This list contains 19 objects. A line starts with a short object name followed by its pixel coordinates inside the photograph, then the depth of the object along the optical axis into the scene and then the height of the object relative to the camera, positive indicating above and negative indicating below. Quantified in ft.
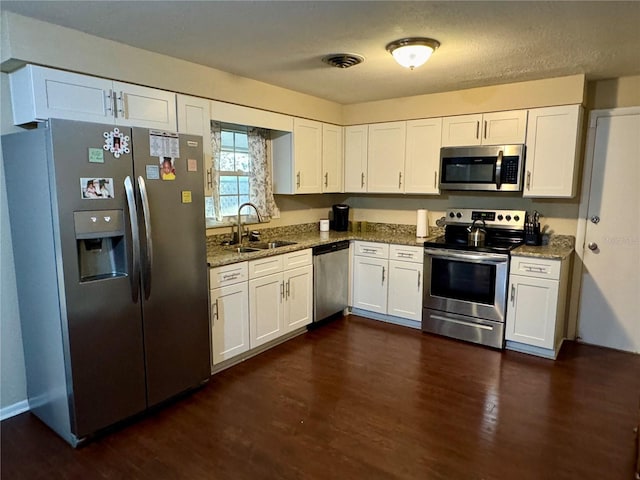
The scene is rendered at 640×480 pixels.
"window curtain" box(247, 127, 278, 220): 13.43 +0.51
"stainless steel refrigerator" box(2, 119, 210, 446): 7.13 -1.48
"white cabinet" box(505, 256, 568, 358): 11.14 -3.20
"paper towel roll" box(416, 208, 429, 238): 14.29 -1.18
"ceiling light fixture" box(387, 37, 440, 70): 8.30 +2.89
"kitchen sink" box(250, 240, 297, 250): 12.88 -1.81
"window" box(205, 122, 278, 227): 12.35 +0.48
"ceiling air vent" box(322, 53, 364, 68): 9.30 +3.04
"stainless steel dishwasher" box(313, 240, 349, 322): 13.39 -3.08
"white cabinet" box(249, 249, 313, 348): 11.22 -3.16
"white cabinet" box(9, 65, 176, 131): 7.61 +1.77
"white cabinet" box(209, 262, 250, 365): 10.09 -3.17
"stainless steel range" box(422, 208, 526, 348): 11.94 -2.67
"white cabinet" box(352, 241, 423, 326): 13.47 -3.11
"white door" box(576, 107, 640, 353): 11.58 -1.17
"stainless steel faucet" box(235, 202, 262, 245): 12.50 -1.08
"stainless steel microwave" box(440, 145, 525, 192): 12.11 +0.69
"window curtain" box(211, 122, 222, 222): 12.10 +0.69
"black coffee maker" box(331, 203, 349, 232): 16.03 -1.13
